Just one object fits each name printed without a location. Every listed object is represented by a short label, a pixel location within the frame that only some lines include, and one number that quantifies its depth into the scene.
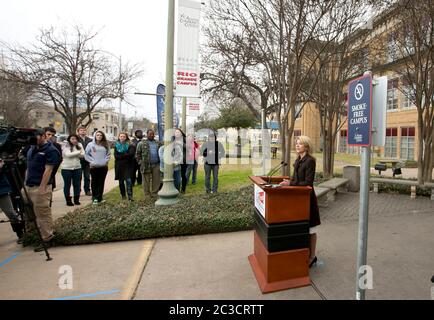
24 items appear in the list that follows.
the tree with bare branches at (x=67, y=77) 13.15
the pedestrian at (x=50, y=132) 5.72
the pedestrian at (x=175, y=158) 6.48
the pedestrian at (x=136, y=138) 8.26
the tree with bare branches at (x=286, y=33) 6.68
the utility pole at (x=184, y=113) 11.88
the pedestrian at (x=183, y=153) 7.70
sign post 2.27
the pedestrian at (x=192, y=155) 8.78
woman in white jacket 6.83
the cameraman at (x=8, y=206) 4.47
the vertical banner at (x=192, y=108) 13.61
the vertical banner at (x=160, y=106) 8.27
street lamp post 6.23
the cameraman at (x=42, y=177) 4.21
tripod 3.84
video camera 3.85
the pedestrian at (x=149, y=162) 7.16
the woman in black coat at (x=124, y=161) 7.14
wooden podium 3.01
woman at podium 3.40
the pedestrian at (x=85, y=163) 7.83
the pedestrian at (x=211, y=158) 7.80
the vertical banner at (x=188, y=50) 6.32
